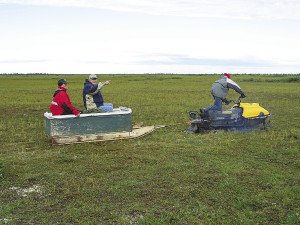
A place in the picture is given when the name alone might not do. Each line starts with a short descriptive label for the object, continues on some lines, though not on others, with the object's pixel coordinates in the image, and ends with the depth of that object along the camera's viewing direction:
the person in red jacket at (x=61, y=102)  8.50
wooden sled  8.21
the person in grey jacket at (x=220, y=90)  9.20
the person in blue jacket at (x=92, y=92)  9.01
